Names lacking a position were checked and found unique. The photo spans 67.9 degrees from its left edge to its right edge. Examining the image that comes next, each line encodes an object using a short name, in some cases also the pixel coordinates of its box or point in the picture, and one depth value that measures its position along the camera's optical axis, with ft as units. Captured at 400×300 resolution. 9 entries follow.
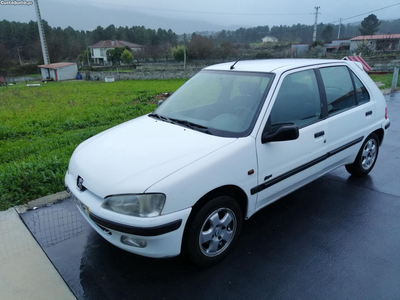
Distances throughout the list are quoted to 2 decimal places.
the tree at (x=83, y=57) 250.37
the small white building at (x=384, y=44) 132.65
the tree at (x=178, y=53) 206.69
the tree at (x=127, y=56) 228.63
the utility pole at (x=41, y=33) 190.08
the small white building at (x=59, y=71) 165.68
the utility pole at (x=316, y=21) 218.67
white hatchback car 7.57
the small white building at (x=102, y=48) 283.79
